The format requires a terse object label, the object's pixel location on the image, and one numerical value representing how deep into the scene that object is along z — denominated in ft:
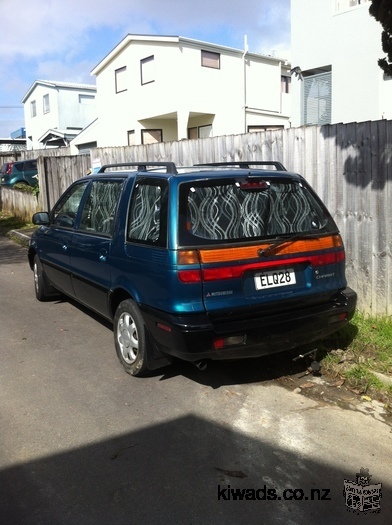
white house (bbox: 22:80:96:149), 111.24
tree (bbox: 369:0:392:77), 14.25
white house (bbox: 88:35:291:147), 73.46
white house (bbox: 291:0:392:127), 39.04
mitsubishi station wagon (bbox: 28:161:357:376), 12.22
